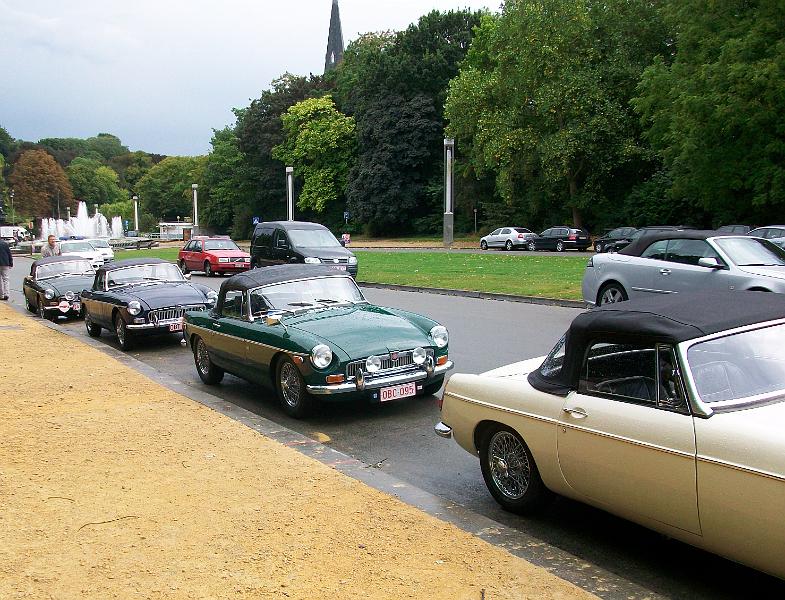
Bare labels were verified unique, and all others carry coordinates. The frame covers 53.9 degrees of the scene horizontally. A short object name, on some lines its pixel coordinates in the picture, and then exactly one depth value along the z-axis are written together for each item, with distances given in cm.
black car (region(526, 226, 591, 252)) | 4678
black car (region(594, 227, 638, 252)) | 4027
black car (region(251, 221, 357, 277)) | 2452
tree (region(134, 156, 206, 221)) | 12955
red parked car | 3095
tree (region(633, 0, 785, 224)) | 3262
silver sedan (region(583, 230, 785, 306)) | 1212
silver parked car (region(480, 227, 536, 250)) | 5038
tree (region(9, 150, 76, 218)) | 12762
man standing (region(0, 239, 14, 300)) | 2154
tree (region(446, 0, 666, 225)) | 4856
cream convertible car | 370
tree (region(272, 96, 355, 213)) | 7806
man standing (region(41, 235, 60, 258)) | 2583
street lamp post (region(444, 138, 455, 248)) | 5326
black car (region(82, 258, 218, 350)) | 1310
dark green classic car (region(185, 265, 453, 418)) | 770
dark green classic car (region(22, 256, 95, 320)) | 1809
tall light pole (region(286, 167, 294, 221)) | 6223
